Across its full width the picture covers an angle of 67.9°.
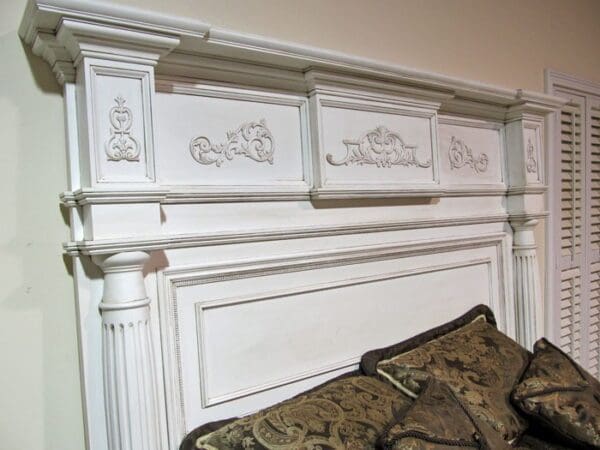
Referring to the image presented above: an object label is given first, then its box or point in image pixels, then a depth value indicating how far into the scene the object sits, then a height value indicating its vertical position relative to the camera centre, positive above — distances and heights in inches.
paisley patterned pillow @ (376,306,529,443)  51.4 -21.1
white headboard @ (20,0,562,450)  38.5 +0.3
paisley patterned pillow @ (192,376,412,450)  39.0 -20.0
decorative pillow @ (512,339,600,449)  50.5 -24.2
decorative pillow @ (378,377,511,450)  40.3 -21.3
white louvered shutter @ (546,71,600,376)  92.5 -5.7
